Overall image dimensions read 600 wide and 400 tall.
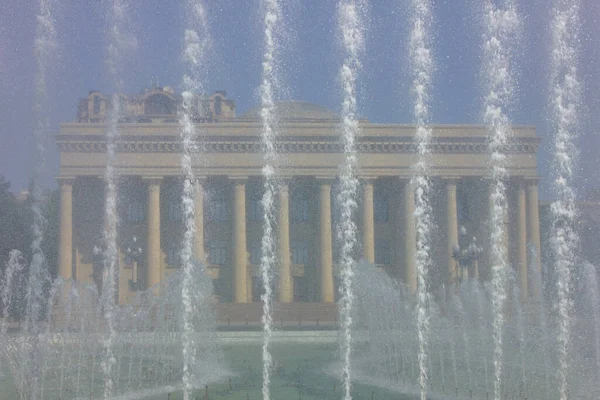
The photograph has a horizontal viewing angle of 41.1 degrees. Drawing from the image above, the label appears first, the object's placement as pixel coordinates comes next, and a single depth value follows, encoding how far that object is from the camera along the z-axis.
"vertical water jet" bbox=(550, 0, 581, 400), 16.31
